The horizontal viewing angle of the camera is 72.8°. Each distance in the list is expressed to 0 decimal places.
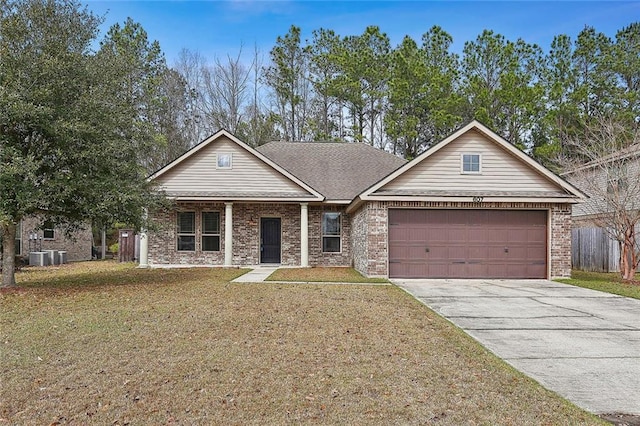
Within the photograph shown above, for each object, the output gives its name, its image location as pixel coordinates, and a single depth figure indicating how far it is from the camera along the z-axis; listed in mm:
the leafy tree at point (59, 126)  9367
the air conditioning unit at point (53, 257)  19539
